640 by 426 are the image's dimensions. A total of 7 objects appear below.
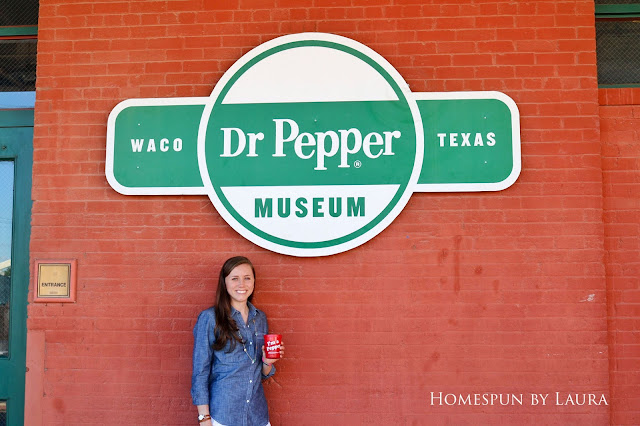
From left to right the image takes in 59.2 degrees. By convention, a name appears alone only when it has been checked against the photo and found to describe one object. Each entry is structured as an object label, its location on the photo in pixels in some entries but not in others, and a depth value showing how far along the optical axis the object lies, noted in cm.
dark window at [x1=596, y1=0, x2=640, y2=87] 398
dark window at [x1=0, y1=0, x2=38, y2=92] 425
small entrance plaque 376
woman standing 316
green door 396
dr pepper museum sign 365
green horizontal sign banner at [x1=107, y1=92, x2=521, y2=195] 365
